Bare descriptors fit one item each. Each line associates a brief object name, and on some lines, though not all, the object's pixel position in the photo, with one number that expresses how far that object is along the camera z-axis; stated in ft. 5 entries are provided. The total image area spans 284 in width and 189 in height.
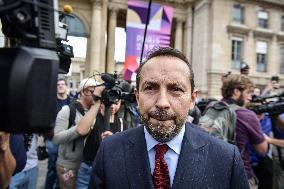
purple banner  13.30
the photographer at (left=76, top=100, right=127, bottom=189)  6.54
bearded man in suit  3.02
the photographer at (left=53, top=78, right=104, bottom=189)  6.71
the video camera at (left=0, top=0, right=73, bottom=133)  1.54
